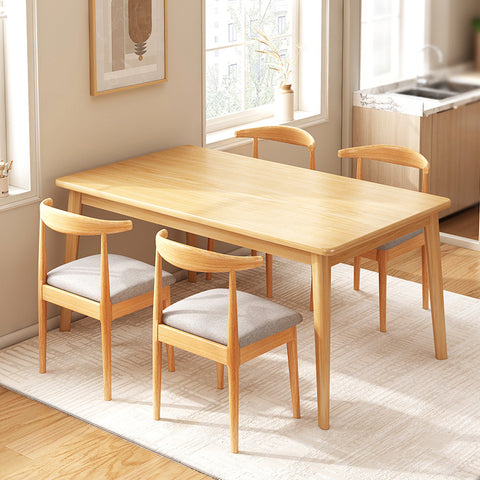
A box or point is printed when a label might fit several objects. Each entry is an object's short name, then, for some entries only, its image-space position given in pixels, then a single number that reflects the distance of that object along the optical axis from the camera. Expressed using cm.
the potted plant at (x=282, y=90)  521
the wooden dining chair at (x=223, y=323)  302
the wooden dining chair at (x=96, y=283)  342
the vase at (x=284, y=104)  525
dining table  324
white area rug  313
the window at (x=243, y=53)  501
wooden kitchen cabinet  527
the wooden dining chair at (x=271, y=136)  455
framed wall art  407
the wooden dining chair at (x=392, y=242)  408
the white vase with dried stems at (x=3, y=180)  386
